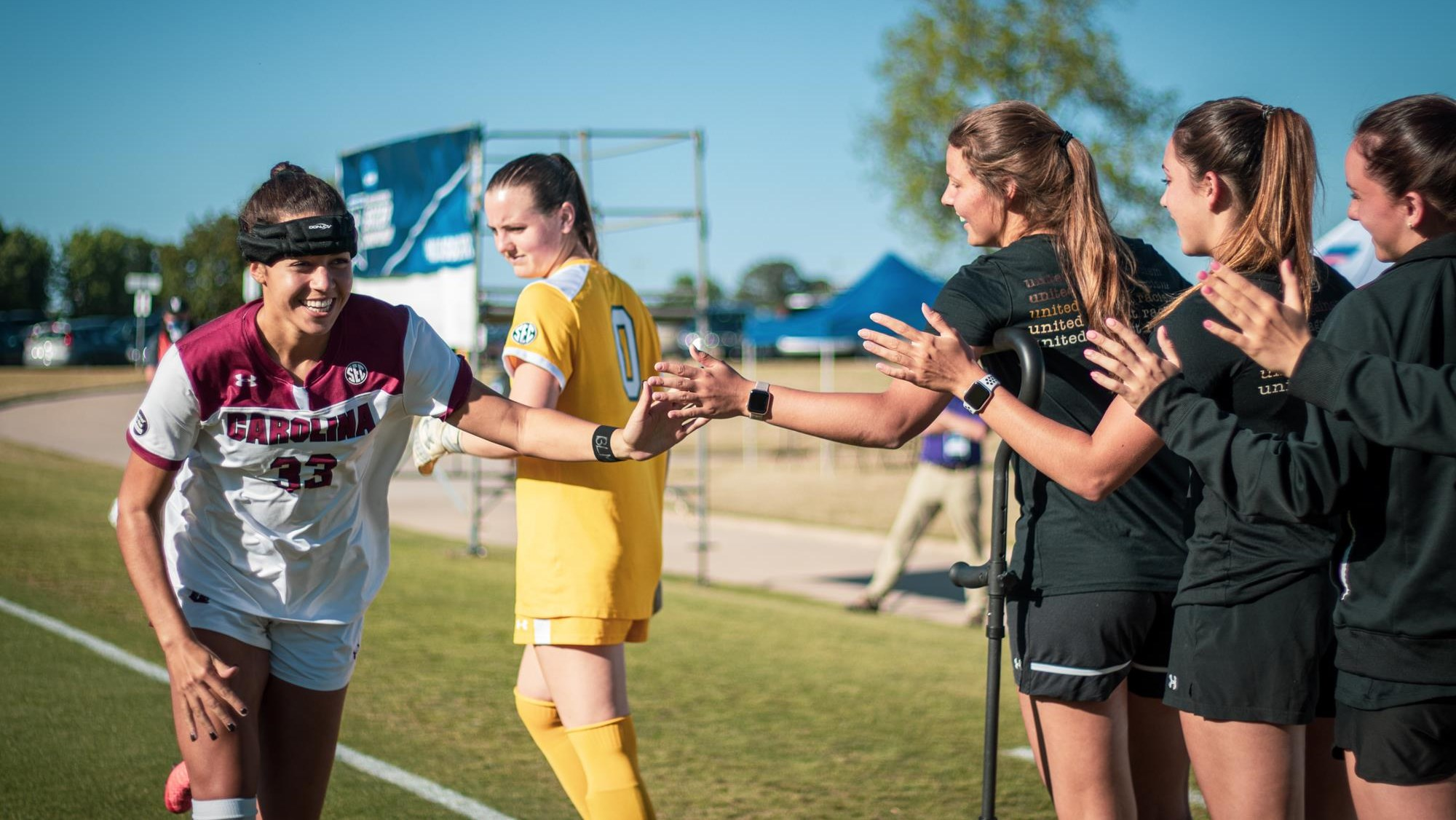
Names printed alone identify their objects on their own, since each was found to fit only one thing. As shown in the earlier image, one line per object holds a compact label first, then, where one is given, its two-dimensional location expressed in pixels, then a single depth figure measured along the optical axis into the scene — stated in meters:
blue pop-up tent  18.77
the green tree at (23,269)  81.50
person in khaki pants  10.04
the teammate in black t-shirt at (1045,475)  2.77
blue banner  12.30
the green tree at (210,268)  31.72
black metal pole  2.67
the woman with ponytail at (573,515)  3.54
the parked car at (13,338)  52.81
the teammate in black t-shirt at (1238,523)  2.49
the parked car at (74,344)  50.28
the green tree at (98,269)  84.25
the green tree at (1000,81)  28.00
